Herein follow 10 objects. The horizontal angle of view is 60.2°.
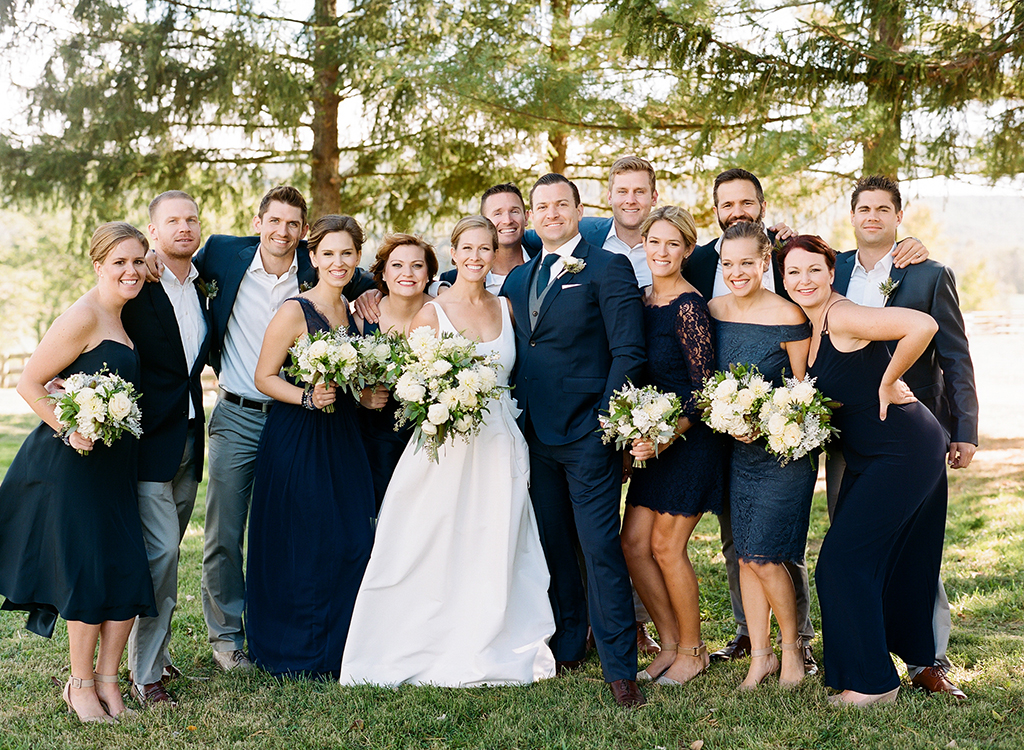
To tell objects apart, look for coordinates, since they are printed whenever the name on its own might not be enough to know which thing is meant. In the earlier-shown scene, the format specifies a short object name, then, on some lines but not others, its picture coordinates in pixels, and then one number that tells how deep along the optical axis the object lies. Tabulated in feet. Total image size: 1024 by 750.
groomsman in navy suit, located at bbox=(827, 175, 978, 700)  16.43
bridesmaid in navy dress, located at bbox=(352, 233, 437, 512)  17.97
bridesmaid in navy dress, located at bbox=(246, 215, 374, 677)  17.24
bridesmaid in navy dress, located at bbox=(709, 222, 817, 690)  15.84
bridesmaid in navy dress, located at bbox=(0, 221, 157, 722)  14.69
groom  16.08
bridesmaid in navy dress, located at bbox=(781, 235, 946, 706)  15.11
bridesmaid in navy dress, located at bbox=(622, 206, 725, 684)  16.22
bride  16.84
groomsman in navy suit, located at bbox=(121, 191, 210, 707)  16.14
